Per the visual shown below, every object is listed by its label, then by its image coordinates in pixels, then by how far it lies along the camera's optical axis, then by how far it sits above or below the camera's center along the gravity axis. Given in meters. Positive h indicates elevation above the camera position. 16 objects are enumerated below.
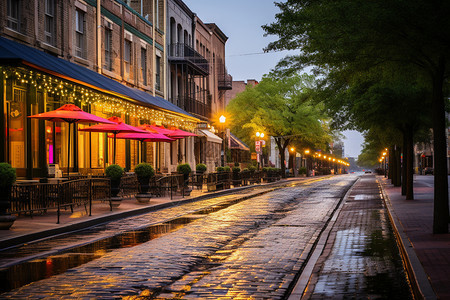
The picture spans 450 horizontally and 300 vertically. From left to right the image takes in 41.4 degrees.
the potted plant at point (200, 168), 32.00 -0.35
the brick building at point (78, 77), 19.48 +3.06
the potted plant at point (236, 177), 36.66 -1.00
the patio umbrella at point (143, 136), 24.95 +1.12
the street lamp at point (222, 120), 35.41 +2.46
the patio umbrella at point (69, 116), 18.15 +1.48
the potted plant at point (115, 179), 18.52 -0.51
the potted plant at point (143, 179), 21.23 -0.60
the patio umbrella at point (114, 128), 21.62 +1.28
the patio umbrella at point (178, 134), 29.51 +1.39
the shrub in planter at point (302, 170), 82.14 -1.40
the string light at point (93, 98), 18.91 +2.69
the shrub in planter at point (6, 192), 12.62 -0.59
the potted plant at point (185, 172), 26.31 -0.46
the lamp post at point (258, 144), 50.81 +1.42
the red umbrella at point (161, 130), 28.28 +1.56
